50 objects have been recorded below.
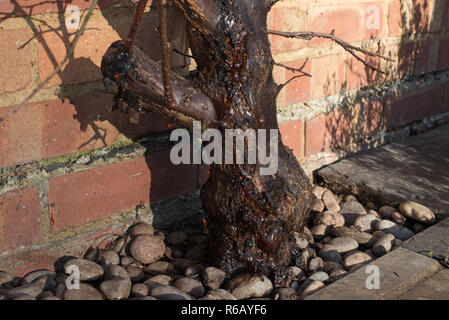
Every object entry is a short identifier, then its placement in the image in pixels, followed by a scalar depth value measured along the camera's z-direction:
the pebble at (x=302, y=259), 0.81
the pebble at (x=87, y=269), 0.75
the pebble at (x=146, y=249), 0.82
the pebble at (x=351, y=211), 0.96
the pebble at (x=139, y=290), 0.72
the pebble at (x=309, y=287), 0.74
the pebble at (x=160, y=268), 0.80
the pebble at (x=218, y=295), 0.72
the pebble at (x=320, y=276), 0.78
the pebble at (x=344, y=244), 0.86
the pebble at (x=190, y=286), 0.74
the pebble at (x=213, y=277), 0.76
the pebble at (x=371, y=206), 0.99
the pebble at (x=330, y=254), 0.83
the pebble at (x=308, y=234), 0.89
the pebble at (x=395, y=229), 0.90
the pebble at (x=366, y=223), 0.93
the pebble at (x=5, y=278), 0.75
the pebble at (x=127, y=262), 0.81
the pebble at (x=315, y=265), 0.80
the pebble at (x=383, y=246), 0.84
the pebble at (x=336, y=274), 0.78
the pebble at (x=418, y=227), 0.92
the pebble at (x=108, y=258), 0.81
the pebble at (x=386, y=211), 0.96
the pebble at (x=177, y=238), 0.87
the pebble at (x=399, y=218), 0.93
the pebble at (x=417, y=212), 0.92
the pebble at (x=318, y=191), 1.01
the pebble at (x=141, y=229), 0.85
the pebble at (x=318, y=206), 0.97
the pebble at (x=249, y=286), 0.75
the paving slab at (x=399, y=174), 0.97
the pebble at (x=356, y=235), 0.88
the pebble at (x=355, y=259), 0.82
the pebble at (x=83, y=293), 0.69
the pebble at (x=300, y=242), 0.84
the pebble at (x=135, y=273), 0.77
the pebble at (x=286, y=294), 0.74
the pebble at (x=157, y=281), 0.75
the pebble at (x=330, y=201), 0.98
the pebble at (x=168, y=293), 0.71
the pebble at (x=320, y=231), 0.91
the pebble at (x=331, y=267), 0.80
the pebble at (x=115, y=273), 0.74
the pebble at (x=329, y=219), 0.93
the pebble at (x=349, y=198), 1.01
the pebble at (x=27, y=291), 0.70
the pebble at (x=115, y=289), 0.71
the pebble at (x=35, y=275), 0.76
